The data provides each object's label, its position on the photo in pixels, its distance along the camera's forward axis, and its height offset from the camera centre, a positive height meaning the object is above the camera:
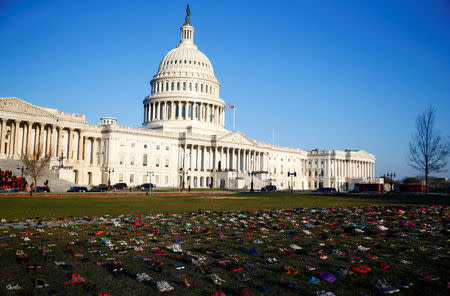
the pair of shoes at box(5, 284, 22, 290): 8.91 -2.60
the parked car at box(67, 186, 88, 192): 68.94 -2.66
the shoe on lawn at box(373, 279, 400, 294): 8.70 -2.44
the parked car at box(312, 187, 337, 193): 98.97 -2.93
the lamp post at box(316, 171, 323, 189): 165.04 +0.89
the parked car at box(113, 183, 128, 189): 88.36 -2.54
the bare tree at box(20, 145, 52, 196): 69.34 +2.23
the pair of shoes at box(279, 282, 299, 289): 9.15 -2.53
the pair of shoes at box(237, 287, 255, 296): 8.53 -2.52
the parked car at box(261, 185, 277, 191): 97.93 -2.69
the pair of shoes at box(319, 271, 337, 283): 9.71 -2.48
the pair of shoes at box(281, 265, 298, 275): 10.47 -2.48
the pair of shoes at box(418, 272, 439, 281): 9.66 -2.41
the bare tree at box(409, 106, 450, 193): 66.19 +3.57
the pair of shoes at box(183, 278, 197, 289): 9.28 -2.59
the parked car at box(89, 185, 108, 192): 73.21 -2.78
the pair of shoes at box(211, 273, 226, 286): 9.49 -2.53
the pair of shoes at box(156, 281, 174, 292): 8.98 -2.57
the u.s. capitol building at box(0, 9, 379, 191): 92.75 +9.03
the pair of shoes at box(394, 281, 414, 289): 9.17 -2.47
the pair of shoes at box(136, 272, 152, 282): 9.73 -2.56
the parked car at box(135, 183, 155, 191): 83.62 -2.69
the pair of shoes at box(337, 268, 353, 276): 10.30 -2.46
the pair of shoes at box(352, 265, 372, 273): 10.51 -2.45
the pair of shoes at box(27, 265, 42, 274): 10.28 -2.54
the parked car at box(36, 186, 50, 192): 63.53 -2.54
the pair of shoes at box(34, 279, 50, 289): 9.16 -2.60
